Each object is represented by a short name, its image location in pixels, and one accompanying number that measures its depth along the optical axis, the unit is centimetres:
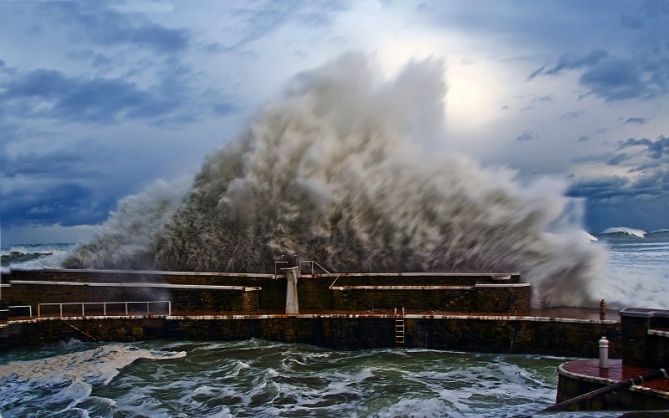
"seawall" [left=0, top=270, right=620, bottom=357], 1562
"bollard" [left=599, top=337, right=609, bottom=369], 961
